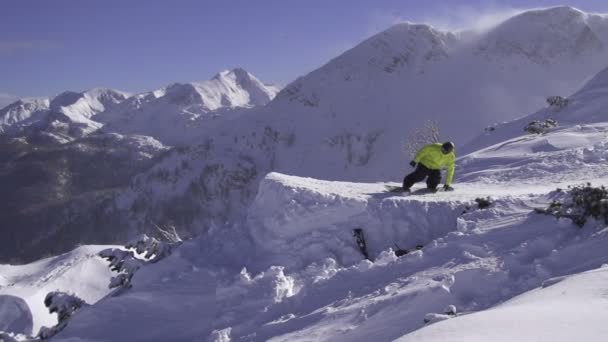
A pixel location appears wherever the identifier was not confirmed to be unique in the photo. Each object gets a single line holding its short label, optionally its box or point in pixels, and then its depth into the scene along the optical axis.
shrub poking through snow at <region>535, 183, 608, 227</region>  6.08
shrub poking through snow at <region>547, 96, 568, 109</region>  22.70
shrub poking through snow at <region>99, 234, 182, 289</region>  8.73
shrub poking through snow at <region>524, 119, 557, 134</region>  18.00
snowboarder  10.49
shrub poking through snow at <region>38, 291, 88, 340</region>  8.26
